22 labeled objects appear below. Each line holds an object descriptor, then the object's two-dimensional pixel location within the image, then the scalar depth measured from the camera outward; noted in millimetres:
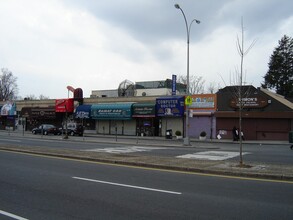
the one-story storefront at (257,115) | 34719
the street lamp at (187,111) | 27409
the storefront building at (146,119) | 41969
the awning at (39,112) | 54656
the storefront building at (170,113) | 39938
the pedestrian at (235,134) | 33688
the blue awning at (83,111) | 48781
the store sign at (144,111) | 41688
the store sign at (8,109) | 64125
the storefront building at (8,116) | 64375
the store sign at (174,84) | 38219
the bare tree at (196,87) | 75388
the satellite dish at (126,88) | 59750
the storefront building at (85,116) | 48875
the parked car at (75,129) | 44819
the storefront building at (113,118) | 44312
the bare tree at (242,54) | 13469
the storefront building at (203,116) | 38531
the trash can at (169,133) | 37781
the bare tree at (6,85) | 98750
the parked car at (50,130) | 45938
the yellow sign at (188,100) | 28148
